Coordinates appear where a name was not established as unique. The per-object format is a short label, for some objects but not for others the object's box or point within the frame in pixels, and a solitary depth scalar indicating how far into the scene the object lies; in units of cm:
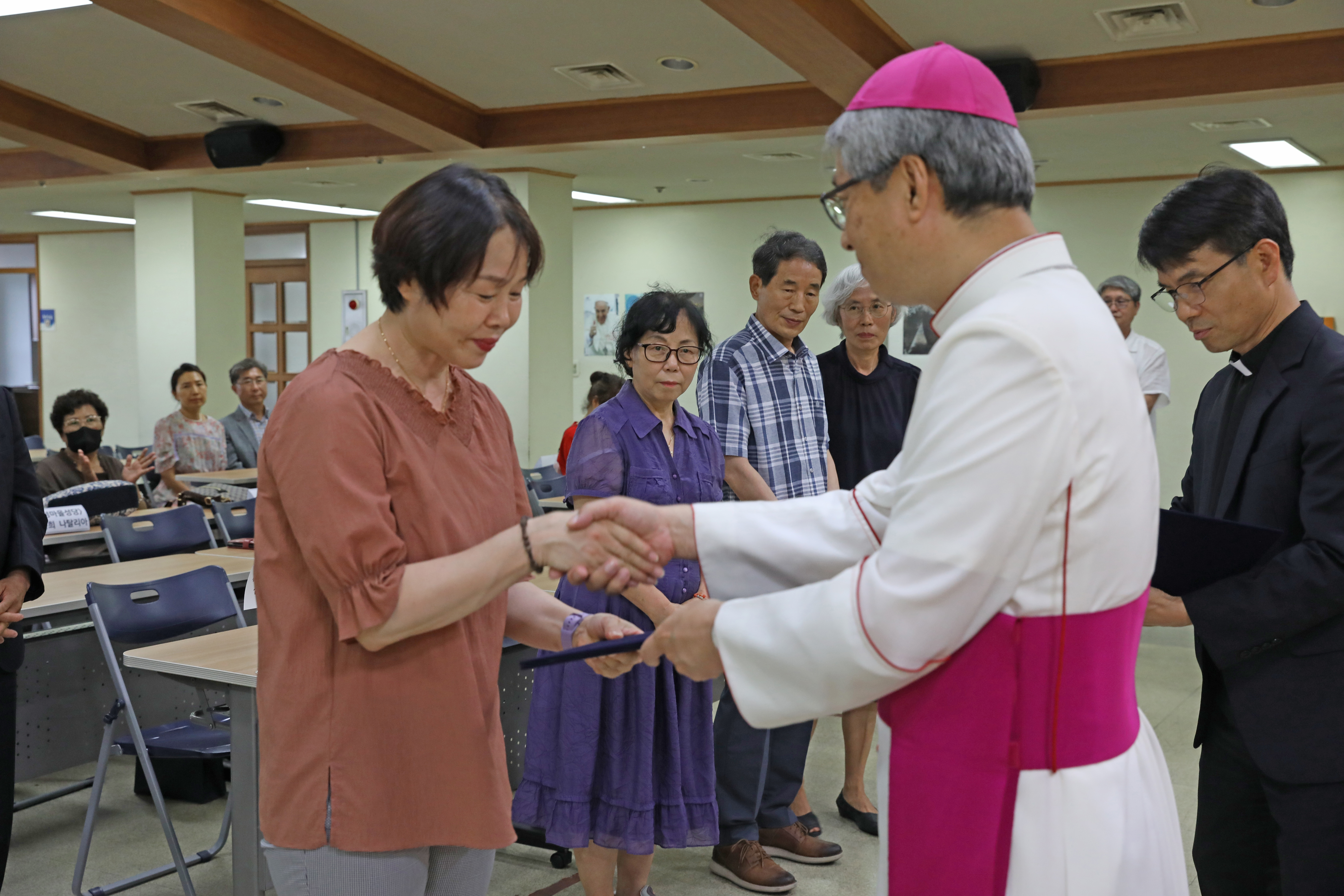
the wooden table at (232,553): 499
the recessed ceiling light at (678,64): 706
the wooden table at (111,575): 397
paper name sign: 531
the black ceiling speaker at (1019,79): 661
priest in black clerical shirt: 196
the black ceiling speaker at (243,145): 902
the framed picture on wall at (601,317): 1280
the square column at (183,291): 1135
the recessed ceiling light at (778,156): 933
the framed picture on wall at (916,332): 1116
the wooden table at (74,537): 526
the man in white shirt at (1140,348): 732
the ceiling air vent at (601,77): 733
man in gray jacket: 830
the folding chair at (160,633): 345
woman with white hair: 418
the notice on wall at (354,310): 1334
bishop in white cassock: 121
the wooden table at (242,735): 285
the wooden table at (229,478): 745
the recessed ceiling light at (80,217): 1309
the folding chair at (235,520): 548
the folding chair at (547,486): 733
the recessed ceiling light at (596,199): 1175
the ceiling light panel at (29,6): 618
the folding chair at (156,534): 500
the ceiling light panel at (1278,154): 884
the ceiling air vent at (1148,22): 587
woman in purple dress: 303
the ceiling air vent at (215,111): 860
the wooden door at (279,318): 1397
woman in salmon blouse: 151
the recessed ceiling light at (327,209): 1221
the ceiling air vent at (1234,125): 795
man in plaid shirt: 371
